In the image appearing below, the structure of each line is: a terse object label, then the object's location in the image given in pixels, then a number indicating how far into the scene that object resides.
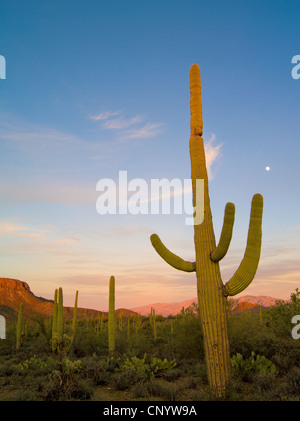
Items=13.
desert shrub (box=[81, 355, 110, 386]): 10.91
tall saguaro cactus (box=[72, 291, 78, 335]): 22.82
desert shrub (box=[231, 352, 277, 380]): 10.15
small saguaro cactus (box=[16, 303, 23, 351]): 23.40
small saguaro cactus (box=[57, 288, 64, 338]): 21.06
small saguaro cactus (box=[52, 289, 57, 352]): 21.31
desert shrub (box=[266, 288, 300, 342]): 11.84
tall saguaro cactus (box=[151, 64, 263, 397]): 8.04
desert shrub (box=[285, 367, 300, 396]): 8.22
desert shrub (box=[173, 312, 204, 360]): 13.98
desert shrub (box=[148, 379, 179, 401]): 8.74
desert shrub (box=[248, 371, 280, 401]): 7.98
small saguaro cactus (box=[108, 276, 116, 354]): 17.12
